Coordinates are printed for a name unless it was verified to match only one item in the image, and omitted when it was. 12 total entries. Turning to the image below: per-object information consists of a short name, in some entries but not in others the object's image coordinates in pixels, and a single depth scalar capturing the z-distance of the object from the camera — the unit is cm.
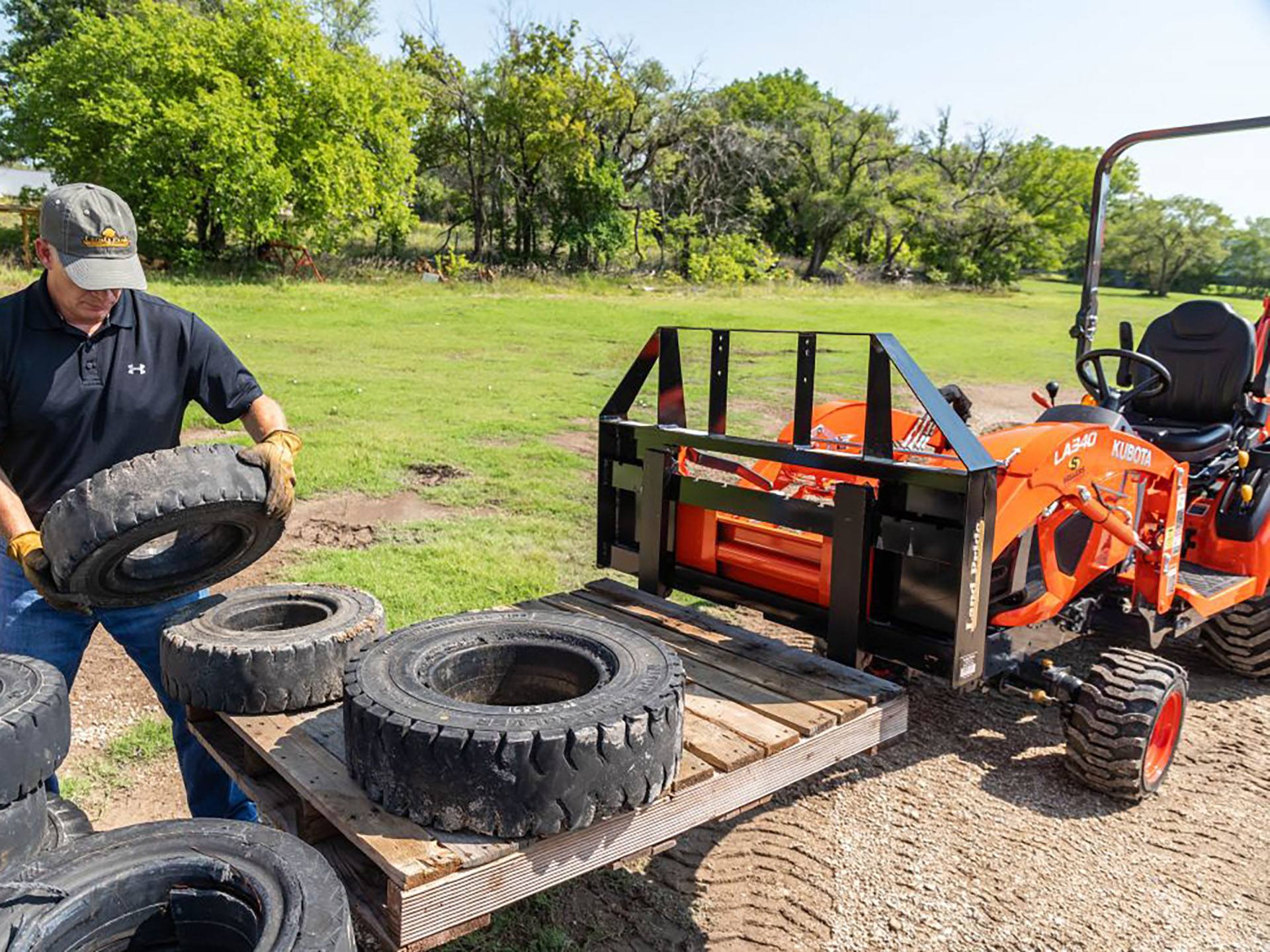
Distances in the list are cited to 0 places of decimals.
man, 300
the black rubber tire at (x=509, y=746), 213
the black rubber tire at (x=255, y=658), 285
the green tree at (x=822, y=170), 4903
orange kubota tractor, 326
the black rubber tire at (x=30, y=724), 244
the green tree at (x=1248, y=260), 7344
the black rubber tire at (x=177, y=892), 184
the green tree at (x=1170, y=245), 6788
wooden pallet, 206
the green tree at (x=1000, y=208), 5241
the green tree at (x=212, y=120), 2872
